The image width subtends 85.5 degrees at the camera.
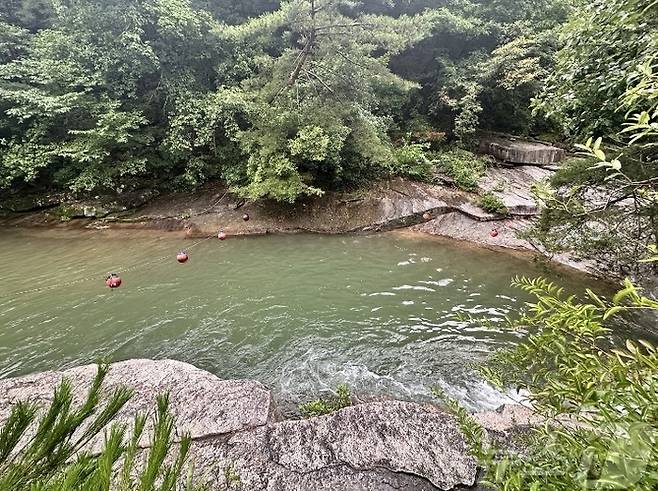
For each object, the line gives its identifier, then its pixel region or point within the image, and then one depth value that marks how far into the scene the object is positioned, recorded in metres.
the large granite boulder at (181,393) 2.86
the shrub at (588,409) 0.64
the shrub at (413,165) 10.03
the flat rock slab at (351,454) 2.34
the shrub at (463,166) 9.51
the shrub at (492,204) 8.41
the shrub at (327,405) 3.27
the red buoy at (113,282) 4.94
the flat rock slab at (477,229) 7.59
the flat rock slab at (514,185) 8.46
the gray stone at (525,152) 10.42
